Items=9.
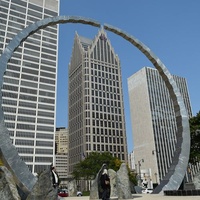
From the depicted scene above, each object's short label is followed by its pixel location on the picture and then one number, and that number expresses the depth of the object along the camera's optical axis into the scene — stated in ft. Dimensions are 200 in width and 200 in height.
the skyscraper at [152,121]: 340.39
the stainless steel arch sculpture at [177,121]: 42.39
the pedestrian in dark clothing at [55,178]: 37.96
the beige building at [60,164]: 638.90
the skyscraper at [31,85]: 255.91
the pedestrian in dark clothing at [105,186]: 34.06
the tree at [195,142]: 105.50
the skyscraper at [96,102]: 331.57
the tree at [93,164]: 172.04
